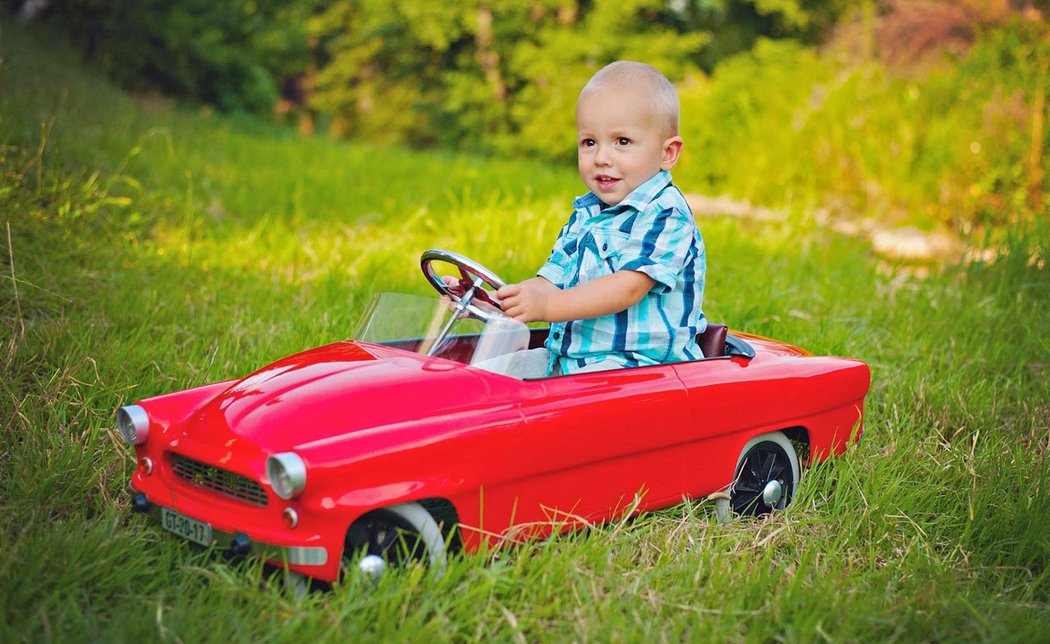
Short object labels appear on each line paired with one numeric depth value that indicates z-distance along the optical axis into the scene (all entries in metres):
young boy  2.96
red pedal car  2.25
